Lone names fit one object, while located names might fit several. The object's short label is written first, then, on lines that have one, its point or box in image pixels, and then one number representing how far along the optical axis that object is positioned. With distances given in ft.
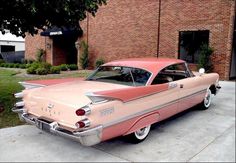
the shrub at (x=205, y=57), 33.93
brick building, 33.59
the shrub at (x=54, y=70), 41.56
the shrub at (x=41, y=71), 39.55
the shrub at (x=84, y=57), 49.36
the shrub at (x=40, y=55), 58.04
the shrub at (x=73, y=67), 49.03
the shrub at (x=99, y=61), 46.76
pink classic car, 9.60
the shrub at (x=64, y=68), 47.45
